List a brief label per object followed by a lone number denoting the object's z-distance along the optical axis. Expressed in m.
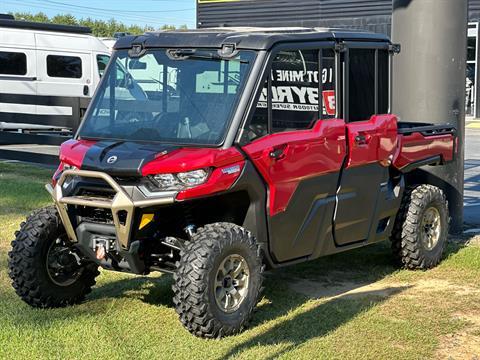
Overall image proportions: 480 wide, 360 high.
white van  18.41
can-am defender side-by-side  5.17
